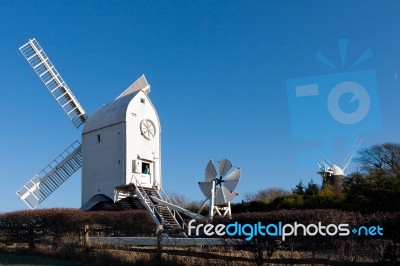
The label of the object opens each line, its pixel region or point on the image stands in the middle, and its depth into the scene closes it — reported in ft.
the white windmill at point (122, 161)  86.99
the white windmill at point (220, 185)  71.41
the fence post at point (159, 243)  36.67
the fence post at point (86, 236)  44.05
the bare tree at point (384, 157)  145.07
